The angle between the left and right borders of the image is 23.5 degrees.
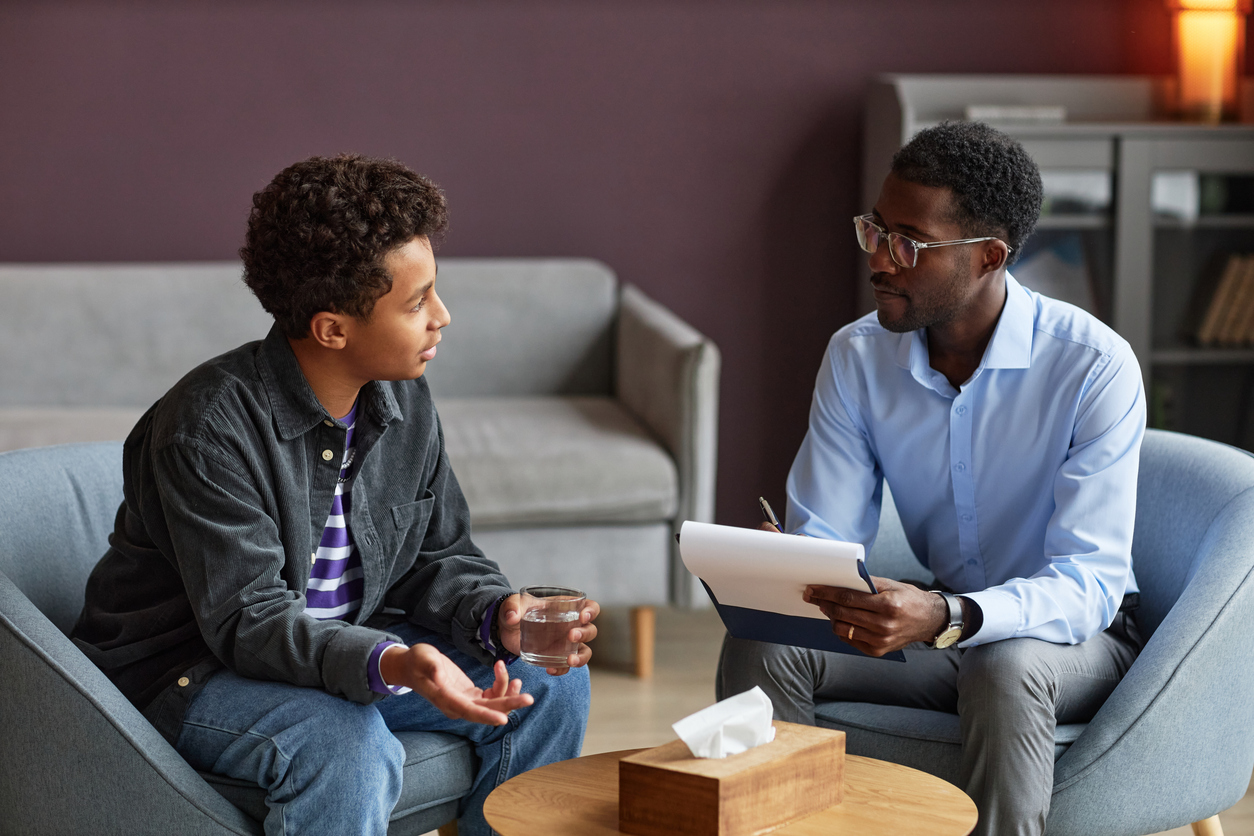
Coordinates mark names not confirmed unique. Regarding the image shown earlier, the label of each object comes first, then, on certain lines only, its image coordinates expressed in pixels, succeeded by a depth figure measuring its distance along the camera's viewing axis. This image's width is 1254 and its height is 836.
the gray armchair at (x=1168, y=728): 3.19
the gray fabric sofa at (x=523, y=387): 4.40
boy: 3.05
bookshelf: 5.17
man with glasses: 3.22
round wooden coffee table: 2.90
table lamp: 5.33
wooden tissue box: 2.87
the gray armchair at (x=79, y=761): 3.04
